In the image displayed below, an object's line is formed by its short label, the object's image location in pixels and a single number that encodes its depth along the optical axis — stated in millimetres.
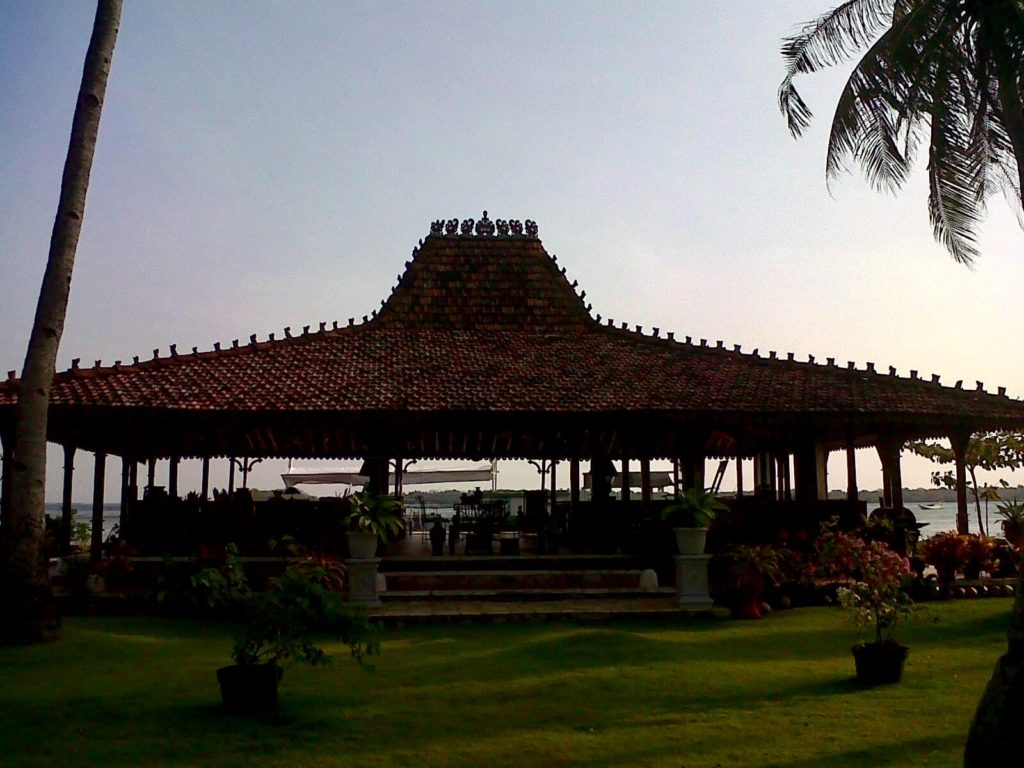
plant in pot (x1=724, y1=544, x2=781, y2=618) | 14352
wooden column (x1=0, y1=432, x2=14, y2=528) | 11695
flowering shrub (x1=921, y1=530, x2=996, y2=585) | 16156
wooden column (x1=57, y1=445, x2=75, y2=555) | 18906
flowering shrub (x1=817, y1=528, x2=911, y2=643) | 9250
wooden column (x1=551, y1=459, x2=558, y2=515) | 21691
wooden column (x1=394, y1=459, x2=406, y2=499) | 23297
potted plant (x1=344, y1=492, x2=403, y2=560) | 14477
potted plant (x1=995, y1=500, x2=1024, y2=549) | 16250
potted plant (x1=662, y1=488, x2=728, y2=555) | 14734
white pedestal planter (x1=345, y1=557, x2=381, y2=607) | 14508
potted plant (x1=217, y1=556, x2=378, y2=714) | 7789
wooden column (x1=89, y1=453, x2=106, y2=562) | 15820
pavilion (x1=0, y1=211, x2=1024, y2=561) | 16312
